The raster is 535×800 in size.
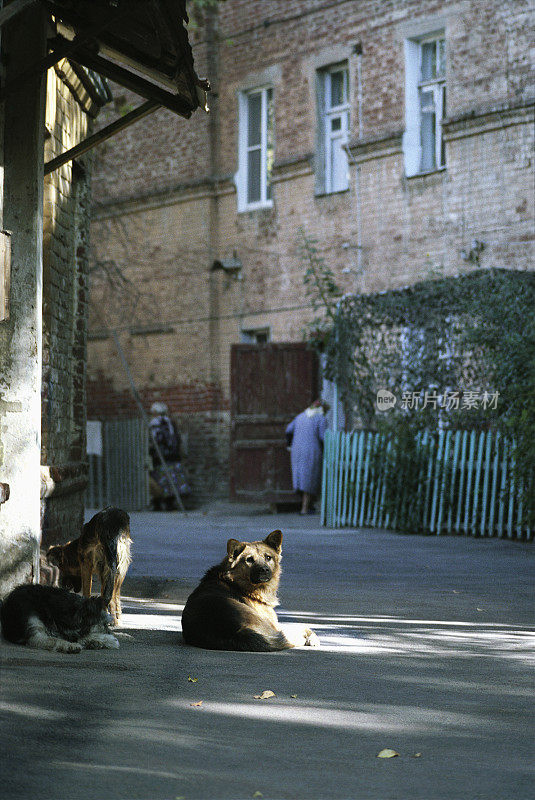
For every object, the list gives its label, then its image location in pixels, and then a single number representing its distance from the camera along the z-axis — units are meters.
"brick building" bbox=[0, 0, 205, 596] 7.93
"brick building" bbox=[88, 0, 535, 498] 18.59
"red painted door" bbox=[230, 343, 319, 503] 19.78
